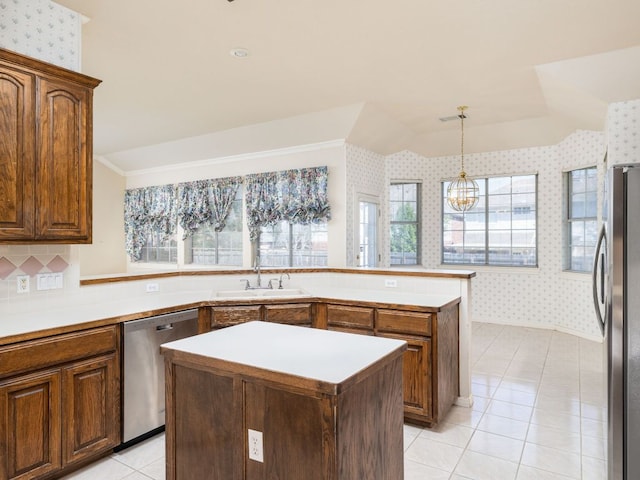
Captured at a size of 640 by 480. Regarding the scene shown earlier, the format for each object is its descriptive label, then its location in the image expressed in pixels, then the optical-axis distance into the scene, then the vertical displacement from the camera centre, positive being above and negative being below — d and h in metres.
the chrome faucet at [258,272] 4.01 -0.31
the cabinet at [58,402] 2.11 -0.91
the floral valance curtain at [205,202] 6.57 +0.65
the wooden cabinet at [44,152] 2.34 +0.55
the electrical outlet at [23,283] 2.60 -0.27
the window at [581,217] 5.71 +0.33
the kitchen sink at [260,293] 3.78 -0.49
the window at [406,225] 7.29 +0.28
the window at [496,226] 6.52 +0.23
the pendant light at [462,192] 5.90 +0.76
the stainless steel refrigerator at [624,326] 2.04 -0.44
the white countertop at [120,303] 2.38 -0.47
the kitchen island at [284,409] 1.40 -0.64
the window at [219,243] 6.69 -0.04
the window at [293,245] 5.85 -0.06
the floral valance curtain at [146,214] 7.27 +0.49
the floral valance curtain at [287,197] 5.58 +0.62
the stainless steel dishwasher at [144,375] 2.67 -0.91
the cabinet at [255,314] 3.27 -0.61
